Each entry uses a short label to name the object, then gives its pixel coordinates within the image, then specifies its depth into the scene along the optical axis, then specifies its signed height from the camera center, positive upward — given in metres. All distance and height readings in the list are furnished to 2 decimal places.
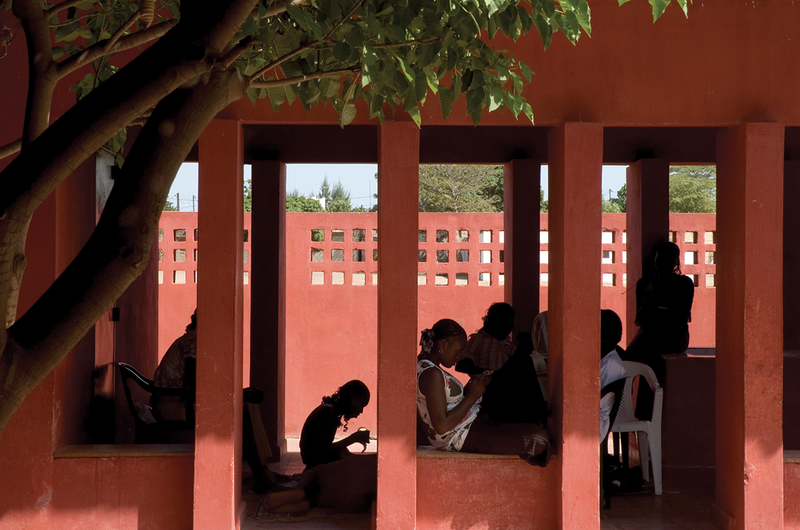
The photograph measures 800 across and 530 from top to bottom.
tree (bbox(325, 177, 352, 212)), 53.69 +5.03
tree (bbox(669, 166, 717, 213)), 29.39 +2.55
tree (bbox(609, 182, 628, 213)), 36.45 +3.08
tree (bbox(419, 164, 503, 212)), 29.19 +2.70
